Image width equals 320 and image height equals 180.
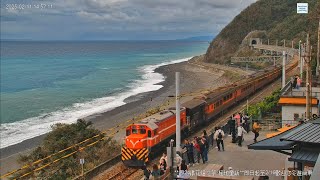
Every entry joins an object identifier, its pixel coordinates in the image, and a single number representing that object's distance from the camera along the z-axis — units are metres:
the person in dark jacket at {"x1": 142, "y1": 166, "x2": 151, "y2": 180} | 16.17
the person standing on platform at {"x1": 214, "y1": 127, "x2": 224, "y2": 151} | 19.14
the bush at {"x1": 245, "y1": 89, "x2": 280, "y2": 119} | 28.83
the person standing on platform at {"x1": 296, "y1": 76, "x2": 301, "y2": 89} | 27.89
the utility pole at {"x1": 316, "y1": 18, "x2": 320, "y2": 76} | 33.72
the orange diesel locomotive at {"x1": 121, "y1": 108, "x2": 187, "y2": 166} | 22.25
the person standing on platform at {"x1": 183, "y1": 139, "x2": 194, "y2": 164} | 17.20
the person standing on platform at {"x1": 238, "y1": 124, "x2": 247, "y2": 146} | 20.27
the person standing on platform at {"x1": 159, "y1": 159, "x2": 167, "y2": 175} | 15.60
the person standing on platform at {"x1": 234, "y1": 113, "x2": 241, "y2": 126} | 23.55
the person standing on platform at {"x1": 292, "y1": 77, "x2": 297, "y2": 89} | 28.23
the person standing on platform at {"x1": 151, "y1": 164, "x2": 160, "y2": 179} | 14.53
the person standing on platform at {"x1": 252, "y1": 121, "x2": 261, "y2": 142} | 20.81
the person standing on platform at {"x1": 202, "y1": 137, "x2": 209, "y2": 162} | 17.58
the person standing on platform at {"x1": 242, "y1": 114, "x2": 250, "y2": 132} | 23.31
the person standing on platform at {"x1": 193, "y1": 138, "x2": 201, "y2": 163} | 17.40
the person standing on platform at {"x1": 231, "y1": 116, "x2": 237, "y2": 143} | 21.10
